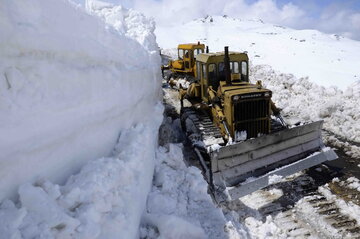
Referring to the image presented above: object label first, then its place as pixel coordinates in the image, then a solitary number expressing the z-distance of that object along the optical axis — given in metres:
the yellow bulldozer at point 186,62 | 16.25
